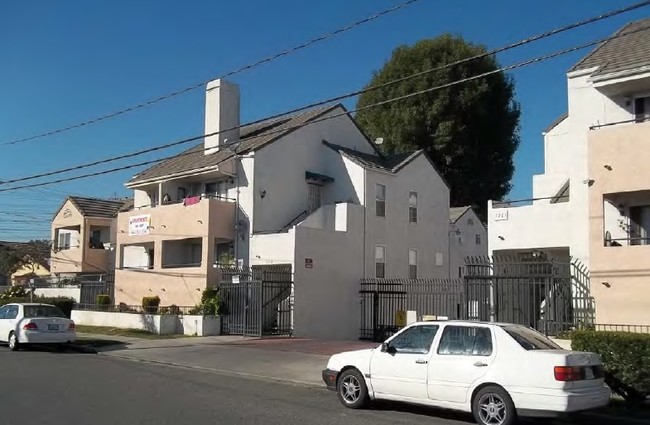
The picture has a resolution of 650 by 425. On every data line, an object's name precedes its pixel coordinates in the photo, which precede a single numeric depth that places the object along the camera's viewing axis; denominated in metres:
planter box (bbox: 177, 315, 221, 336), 25.64
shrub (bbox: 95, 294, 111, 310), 32.28
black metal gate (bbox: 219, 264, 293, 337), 25.03
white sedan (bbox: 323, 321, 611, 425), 9.09
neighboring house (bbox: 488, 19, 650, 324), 16.59
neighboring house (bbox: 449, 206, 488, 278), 36.59
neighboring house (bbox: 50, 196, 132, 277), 44.16
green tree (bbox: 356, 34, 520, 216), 46.66
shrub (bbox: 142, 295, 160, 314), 29.19
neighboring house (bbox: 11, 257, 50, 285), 62.61
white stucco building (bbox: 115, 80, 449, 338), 27.58
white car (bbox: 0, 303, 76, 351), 20.45
